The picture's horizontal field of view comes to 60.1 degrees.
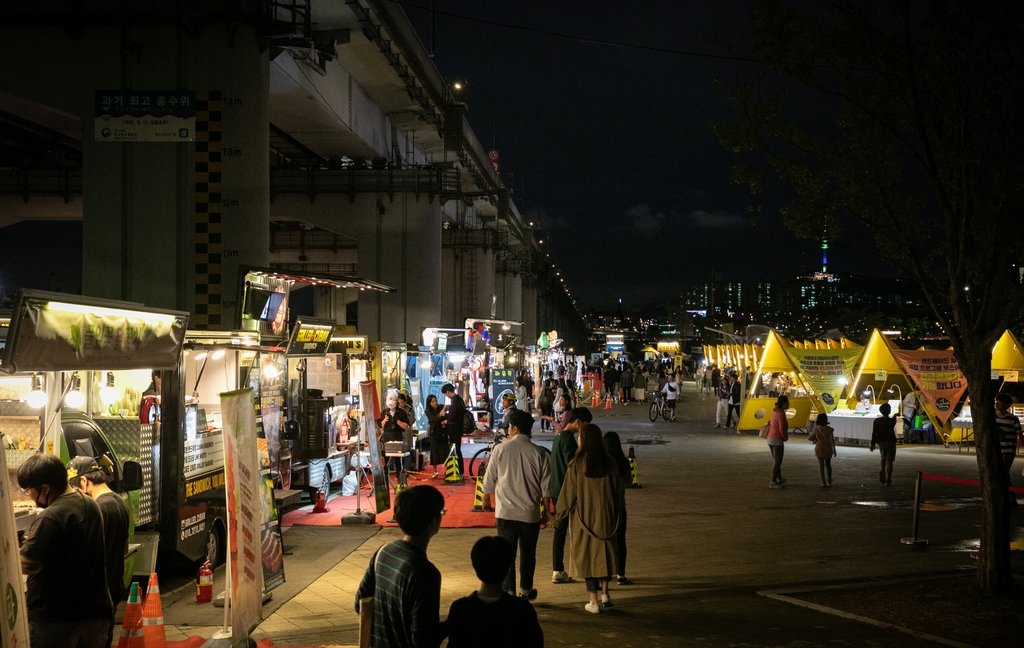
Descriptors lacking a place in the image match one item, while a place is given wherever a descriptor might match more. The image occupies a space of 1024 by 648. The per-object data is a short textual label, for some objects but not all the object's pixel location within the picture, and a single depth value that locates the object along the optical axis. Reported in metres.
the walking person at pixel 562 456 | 8.05
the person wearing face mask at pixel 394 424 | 16.05
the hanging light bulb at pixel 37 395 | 7.43
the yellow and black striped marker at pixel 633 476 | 14.31
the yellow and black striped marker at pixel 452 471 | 16.03
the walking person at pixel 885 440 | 15.44
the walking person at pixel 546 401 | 31.97
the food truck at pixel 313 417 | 13.40
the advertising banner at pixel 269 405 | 11.68
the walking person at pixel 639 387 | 41.62
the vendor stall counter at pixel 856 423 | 22.48
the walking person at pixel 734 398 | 28.57
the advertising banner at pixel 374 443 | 11.73
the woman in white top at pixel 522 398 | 26.08
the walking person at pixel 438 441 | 17.22
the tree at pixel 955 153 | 7.87
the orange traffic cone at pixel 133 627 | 6.07
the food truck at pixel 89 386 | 5.82
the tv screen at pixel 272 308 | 13.44
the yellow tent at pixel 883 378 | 22.64
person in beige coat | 7.29
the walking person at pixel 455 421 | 16.72
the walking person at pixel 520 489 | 7.41
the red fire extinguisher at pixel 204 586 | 7.92
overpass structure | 13.94
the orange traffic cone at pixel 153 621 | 6.18
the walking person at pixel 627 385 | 41.31
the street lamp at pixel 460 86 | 28.04
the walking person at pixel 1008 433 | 11.87
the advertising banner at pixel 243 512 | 6.20
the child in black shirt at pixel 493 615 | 3.32
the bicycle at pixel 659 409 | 31.14
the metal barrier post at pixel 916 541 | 10.19
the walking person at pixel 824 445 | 14.98
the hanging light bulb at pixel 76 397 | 8.66
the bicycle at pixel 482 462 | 13.84
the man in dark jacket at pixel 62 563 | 4.50
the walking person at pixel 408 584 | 3.59
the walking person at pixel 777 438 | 15.02
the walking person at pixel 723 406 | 28.41
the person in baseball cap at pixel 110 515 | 5.06
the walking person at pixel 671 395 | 30.66
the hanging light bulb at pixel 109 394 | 10.02
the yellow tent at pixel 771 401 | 25.12
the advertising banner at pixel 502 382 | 24.53
